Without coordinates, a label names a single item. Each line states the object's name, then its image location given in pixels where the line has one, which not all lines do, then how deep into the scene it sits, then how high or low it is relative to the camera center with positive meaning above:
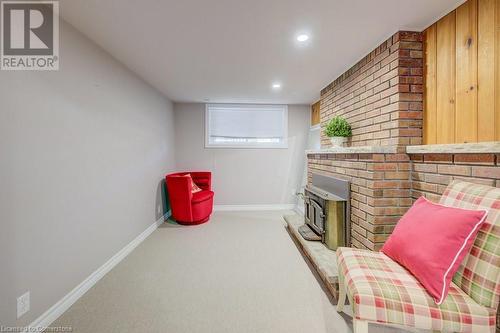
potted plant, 2.83 +0.43
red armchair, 3.70 -0.62
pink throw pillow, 1.16 -0.43
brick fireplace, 1.80 +0.08
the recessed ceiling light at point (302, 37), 2.08 +1.20
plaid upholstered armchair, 1.11 -0.68
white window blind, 4.96 +0.87
